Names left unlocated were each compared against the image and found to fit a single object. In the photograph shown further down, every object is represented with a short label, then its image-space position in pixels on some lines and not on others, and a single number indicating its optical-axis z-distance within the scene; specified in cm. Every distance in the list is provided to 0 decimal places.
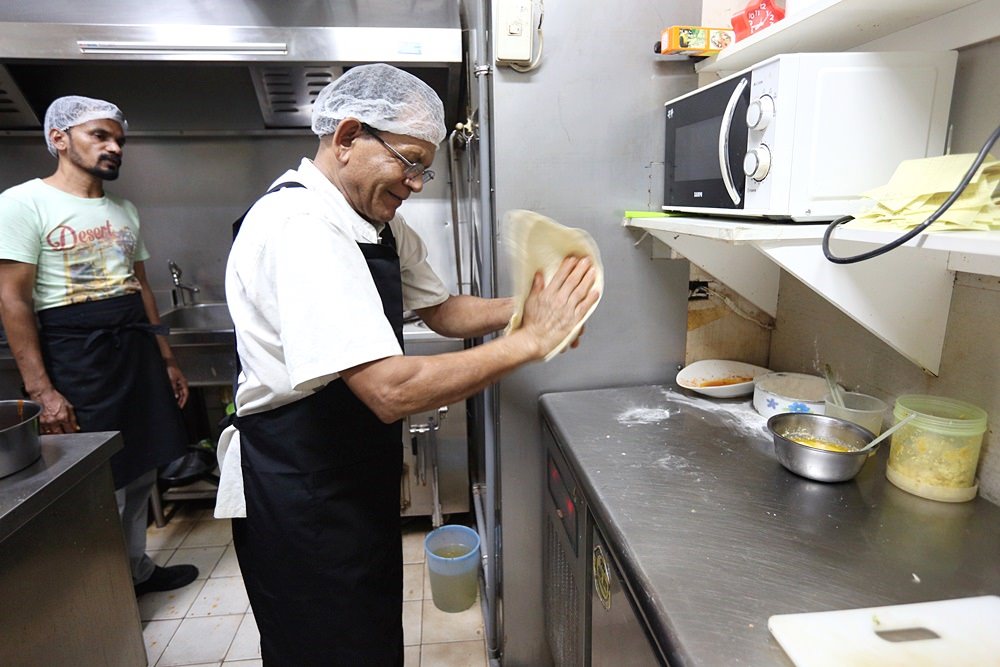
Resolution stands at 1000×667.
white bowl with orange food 129
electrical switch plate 114
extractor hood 174
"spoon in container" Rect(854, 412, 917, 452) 84
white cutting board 57
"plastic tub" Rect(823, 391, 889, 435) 100
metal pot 107
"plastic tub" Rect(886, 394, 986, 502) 83
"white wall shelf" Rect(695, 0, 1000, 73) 78
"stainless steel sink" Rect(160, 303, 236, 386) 204
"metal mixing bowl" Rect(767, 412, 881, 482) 90
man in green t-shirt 163
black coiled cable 57
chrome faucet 241
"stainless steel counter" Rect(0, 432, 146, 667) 103
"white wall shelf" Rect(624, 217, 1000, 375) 87
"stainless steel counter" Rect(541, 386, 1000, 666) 65
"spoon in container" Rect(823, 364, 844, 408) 104
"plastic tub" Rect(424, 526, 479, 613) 177
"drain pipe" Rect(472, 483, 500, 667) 161
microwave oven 83
